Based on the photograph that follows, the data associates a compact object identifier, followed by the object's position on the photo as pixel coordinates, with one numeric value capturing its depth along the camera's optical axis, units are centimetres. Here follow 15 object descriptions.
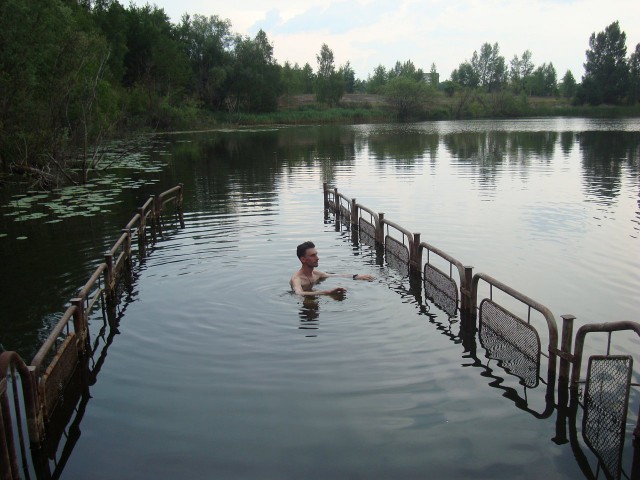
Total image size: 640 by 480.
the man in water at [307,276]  1263
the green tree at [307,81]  17962
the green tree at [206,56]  11106
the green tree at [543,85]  19100
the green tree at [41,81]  2959
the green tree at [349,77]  19140
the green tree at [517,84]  16788
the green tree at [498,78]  19588
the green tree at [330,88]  14075
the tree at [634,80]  14238
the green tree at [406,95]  12769
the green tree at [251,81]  11275
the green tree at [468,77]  19400
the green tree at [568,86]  17228
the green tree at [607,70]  14300
